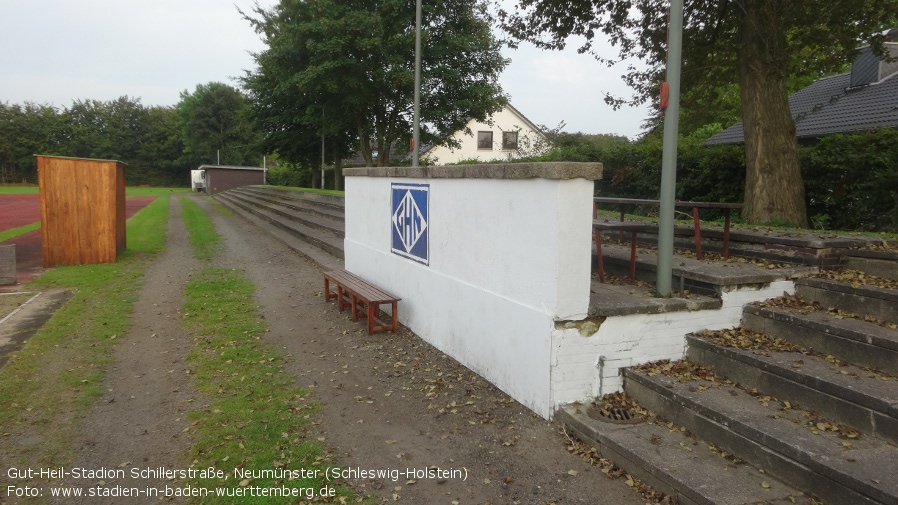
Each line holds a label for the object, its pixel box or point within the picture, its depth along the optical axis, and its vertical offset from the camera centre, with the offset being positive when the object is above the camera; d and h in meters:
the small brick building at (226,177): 51.53 +1.53
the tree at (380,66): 21.48 +4.92
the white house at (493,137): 48.75 +4.93
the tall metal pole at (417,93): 12.53 +2.17
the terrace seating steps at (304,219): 13.37 -0.76
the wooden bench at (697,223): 6.09 -0.21
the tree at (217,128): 70.12 +7.71
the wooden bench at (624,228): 5.66 -0.26
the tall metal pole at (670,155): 4.80 +0.36
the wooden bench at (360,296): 7.10 -1.20
